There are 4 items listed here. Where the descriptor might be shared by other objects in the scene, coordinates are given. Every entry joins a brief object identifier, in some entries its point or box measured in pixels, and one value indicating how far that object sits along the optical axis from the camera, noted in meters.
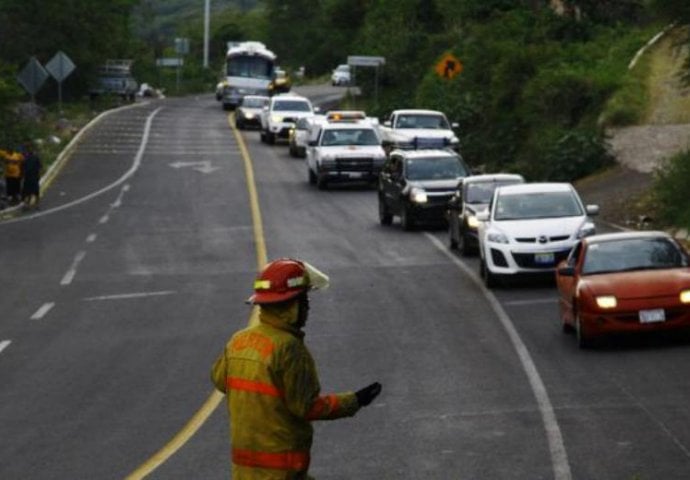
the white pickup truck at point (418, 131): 52.34
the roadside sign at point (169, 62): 133.00
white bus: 89.94
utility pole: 140.82
